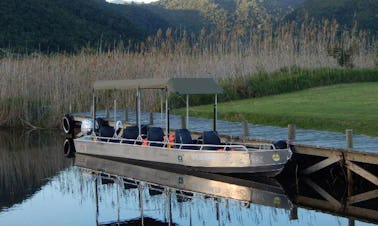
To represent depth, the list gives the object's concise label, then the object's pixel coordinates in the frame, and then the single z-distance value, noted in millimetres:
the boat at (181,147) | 16594
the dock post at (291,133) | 17219
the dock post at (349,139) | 15500
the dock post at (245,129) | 18672
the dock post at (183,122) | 21283
